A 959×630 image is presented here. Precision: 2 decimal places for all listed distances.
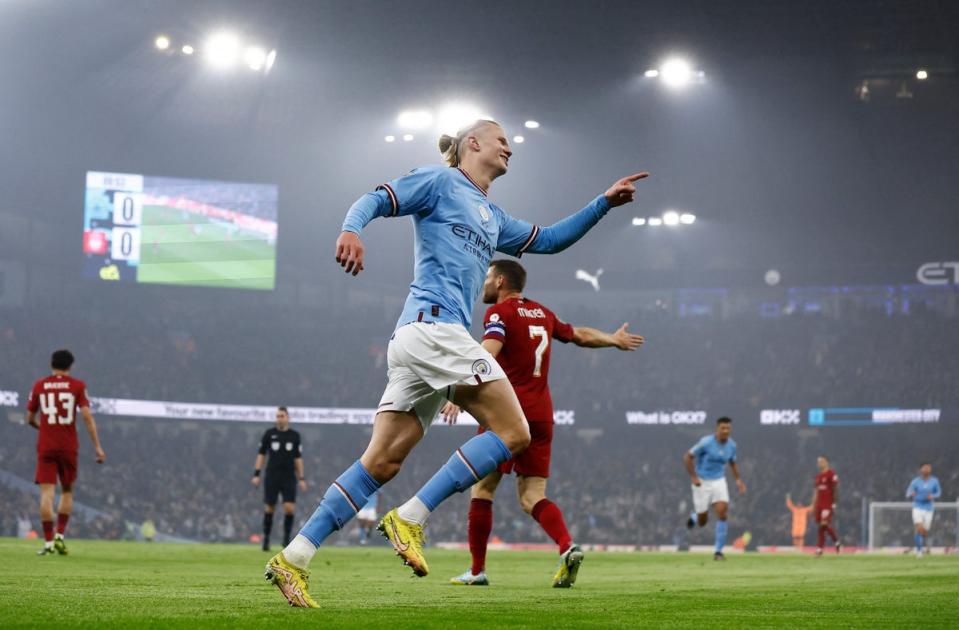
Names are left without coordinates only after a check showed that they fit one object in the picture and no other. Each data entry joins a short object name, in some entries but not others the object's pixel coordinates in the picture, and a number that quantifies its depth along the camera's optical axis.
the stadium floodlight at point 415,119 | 41.56
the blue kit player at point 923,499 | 24.52
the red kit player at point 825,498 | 23.77
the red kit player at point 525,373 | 8.11
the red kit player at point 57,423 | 12.36
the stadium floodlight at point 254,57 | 35.94
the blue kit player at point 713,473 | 18.02
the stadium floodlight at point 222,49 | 35.19
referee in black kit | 17.38
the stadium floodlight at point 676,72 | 35.12
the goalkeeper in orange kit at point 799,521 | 35.84
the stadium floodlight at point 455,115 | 40.09
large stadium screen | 39.56
